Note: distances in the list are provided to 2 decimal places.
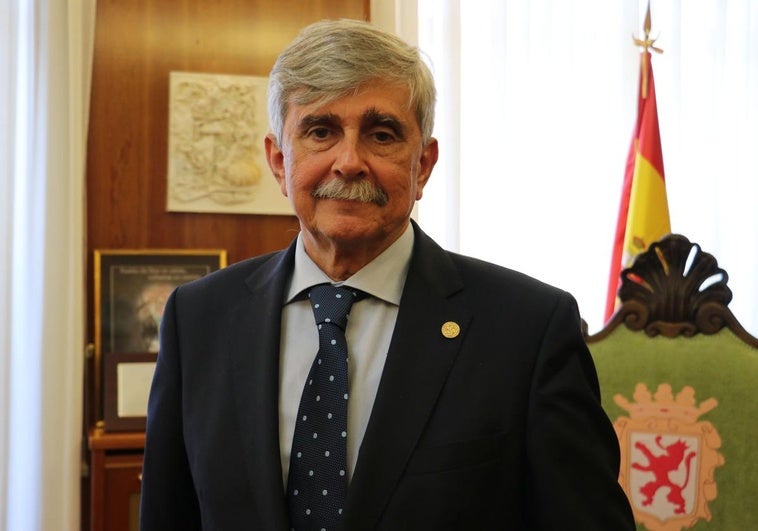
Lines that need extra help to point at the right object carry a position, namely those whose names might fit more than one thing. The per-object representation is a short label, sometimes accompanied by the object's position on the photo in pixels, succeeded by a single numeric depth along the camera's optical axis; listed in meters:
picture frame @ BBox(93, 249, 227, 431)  3.49
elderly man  1.38
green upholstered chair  2.26
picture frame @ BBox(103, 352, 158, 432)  3.39
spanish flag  3.62
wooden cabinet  3.26
